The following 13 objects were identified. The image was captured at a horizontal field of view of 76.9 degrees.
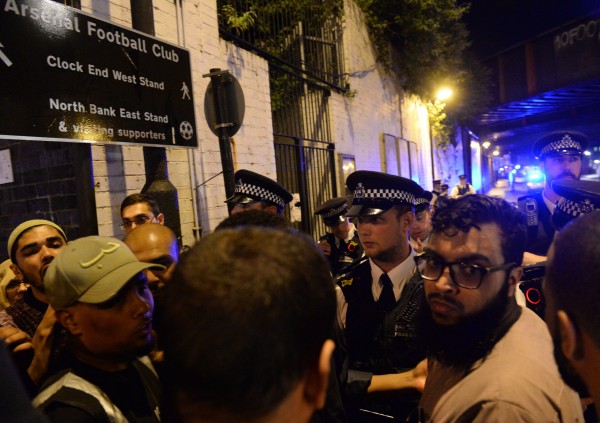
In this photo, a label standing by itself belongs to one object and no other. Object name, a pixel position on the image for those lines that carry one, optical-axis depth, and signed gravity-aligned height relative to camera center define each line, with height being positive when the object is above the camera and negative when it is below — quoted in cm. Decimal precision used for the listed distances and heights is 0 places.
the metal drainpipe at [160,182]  344 +22
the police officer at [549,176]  371 +0
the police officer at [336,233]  495 -57
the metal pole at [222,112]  364 +85
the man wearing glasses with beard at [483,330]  124 -61
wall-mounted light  1358 +331
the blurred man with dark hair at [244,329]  73 -26
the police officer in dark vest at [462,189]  1347 -21
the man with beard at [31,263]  212 -30
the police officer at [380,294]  213 -67
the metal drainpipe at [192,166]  429 +43
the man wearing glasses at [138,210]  321 -3
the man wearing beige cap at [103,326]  136 -44
